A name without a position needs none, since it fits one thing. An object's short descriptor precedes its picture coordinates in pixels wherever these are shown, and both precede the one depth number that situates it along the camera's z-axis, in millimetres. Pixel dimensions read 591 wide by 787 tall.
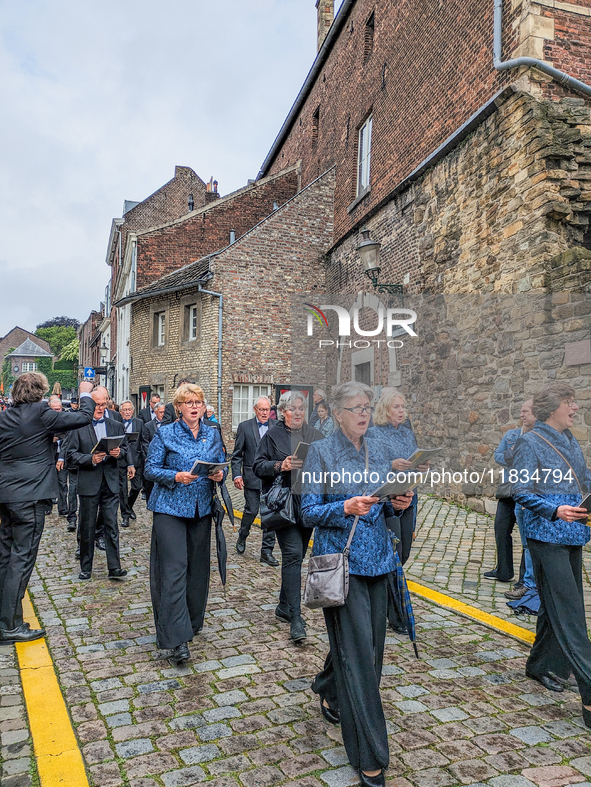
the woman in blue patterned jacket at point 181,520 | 4031
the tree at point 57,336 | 97562
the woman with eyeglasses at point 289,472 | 4492
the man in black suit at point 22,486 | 4445
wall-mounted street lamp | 11539
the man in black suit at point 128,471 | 8898
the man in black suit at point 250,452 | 7578
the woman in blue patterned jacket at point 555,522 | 3416
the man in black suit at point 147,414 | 10953
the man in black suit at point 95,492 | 6105
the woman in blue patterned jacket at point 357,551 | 2691
